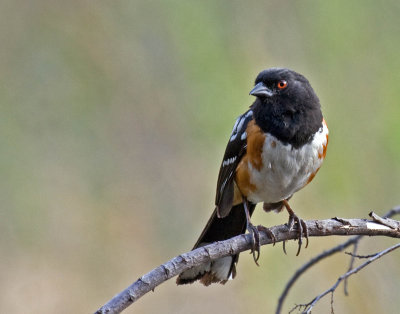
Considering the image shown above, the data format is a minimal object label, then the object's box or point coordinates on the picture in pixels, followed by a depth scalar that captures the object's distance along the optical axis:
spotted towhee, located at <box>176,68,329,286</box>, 6.23
